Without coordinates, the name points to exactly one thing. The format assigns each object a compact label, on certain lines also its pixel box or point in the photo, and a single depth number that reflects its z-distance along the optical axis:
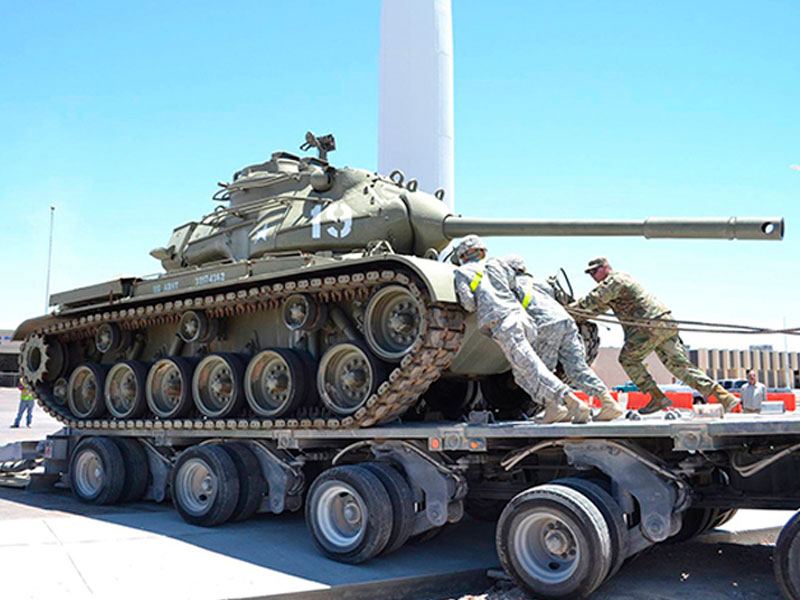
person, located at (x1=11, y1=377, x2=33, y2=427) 25.79
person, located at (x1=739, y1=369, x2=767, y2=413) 9.75
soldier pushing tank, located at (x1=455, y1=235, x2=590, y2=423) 7.89
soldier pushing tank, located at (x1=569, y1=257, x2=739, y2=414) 9.92
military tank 8.95
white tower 18.36
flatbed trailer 6.92
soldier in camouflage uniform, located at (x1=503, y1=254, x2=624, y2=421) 8.67
